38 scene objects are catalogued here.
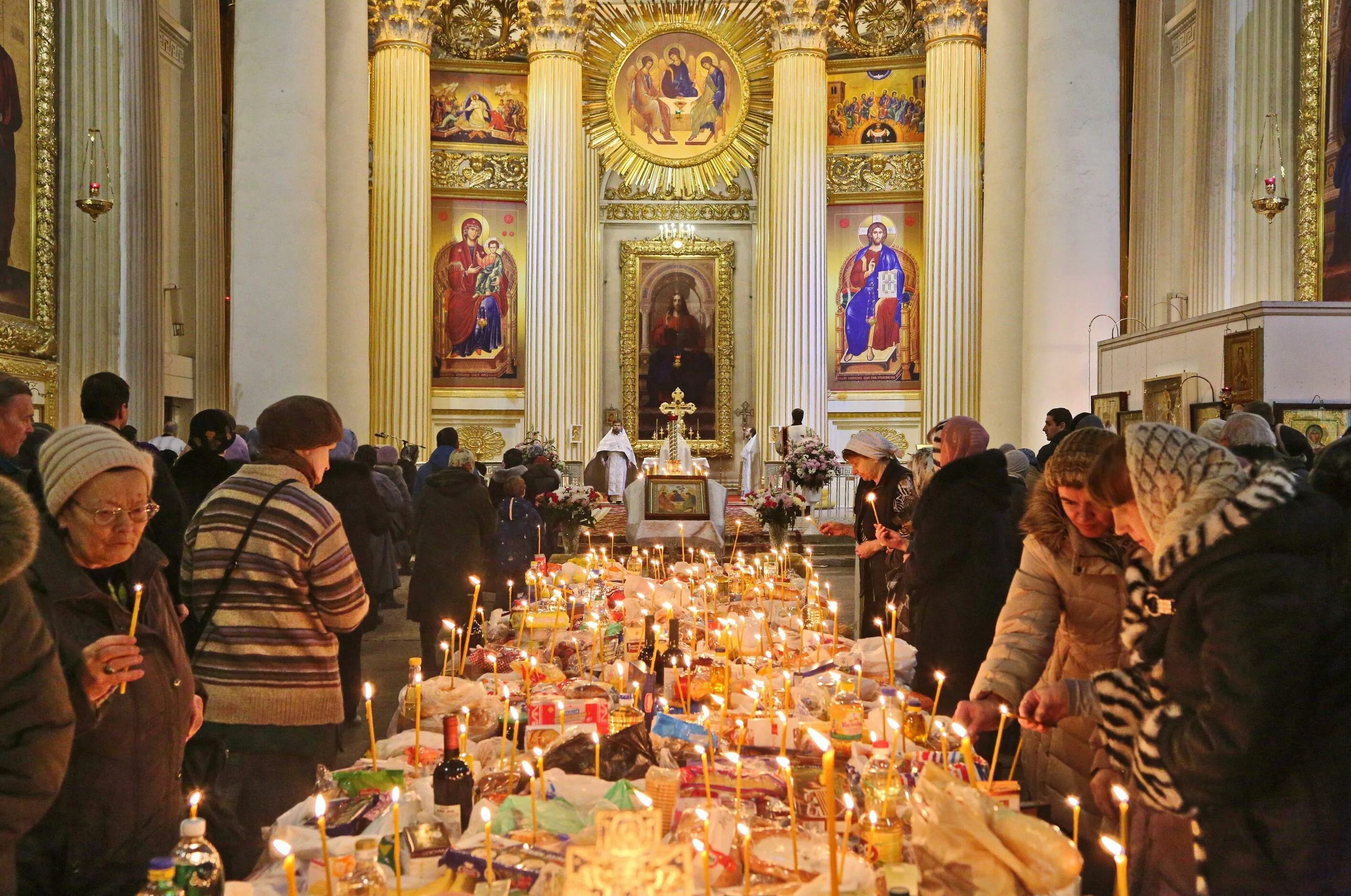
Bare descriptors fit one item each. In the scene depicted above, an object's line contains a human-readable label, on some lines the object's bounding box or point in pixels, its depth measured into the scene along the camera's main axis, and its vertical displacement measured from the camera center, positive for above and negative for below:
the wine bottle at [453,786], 2.72 -0.91
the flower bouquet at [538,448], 13.94 -0.41
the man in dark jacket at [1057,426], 7.97 -0.05
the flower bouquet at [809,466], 13.96 -0.60
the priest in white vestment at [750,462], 19.33 -0.75
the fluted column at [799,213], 19.39 +3.56
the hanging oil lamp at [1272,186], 9.23 +2.02
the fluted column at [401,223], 18.52 +3.26
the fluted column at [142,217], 10.59 +1.95
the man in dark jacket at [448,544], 6.94 -0.78
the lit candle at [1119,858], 1.62 -0.64
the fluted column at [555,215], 19.08 +3.47
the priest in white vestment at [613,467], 17.61 -0.76
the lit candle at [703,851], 1.87 -0.80
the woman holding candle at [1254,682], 1.84 -0.44
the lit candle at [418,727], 2.88 -0.82
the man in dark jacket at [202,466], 4.98 -0.21
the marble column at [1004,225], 13.62 +2.39
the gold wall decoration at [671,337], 22.20 +1.62
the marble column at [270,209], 11.13 +2.09
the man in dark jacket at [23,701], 1.77 -0.46
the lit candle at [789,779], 2.17 -0.71
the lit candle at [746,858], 2.01 -0.83
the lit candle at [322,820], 1.89 -0.68
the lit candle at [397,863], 2.03 -0.84
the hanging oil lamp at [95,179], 8.73 +2.11
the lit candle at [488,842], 2.07 -0.83
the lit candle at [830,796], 1.75 -0.61
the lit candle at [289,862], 1.77 -0.72
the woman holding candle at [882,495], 6.05 -0.43
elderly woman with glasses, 2.29 -0.54
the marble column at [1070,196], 11.67 +2.35
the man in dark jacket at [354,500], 5.86 -0.43
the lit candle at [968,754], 2.56 -0.79
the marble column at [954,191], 18.92 +3.86
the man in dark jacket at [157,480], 4.25 -0.24
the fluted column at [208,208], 13.47 +2.57
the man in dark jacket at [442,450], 10.26 -0.30
